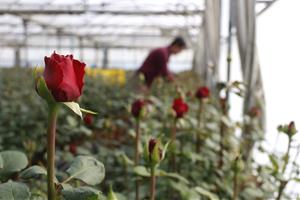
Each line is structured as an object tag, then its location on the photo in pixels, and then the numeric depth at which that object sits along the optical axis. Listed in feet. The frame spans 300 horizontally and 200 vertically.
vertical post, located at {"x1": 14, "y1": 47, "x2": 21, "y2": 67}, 59.49
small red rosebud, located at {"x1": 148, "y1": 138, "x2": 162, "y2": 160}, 2.25
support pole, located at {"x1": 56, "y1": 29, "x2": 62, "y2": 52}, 45.72
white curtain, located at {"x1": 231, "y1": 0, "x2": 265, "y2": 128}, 7.43
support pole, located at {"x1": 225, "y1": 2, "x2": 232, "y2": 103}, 5.19
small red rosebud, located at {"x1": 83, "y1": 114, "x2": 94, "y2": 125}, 4.74
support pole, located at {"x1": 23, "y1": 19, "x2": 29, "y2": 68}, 34.37
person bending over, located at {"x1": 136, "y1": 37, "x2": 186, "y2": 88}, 11.68
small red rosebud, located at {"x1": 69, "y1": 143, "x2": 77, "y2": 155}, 5.04
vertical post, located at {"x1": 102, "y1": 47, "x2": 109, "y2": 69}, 65.73
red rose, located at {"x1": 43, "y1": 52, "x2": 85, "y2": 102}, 1.68
